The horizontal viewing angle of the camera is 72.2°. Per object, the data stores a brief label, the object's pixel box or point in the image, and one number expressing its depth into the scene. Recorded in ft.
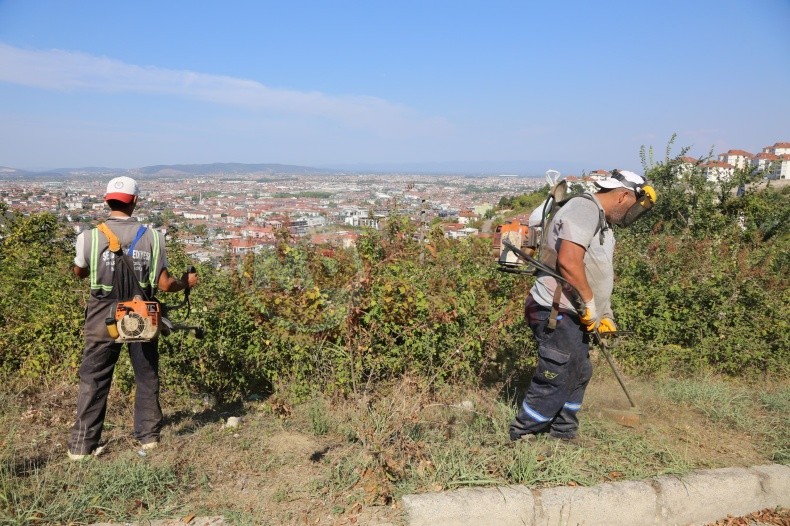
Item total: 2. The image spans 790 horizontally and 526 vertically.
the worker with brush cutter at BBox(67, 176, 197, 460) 11.21
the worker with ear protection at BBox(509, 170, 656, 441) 11.16
